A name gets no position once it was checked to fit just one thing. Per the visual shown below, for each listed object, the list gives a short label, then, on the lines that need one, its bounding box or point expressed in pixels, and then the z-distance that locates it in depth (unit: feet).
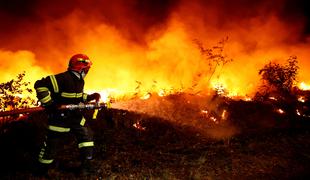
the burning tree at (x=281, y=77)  45.57
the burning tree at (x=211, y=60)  57.77
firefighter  17.31
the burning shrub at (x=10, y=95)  33.53
